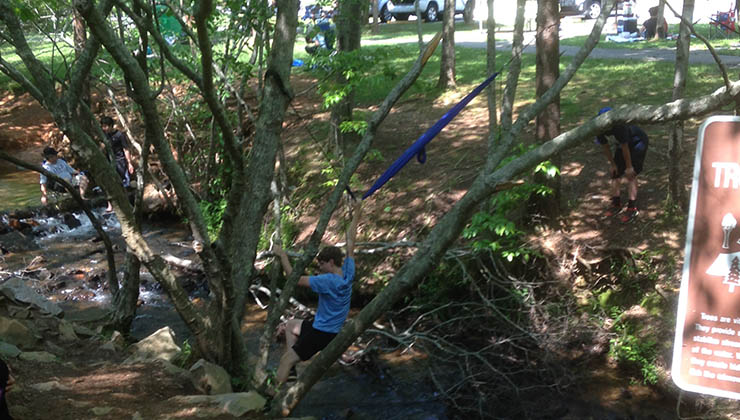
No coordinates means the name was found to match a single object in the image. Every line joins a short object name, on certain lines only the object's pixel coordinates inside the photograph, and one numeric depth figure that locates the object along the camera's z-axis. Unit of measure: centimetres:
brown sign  261
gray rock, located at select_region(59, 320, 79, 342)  669
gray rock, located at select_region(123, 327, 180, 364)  614
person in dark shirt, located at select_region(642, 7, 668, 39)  1833
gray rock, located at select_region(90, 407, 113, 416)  447
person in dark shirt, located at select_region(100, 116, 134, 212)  1200
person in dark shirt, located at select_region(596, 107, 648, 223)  776
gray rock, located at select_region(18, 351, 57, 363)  565
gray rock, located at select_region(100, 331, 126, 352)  640
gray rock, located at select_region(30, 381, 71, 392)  482
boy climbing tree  548
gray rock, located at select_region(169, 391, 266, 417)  463
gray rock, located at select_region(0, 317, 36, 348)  608
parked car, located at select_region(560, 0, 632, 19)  2583
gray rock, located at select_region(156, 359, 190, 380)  545
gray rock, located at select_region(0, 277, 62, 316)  701
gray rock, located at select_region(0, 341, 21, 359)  547
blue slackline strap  417
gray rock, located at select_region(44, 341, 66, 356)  620
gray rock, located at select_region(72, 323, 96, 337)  702
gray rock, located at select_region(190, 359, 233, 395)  495
